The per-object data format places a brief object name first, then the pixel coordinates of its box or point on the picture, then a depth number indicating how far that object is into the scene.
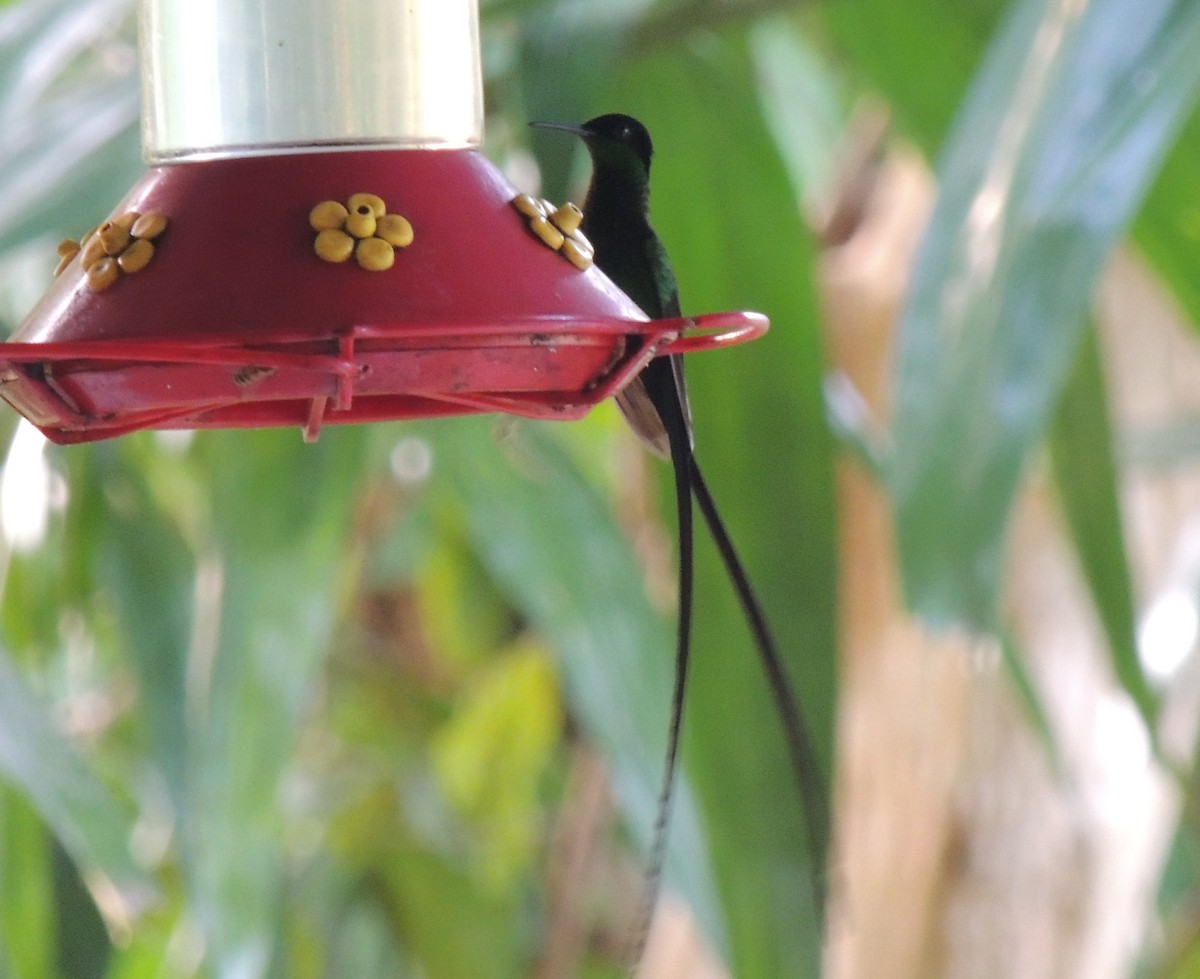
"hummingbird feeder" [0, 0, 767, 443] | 4.87
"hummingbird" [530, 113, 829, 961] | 5.06
